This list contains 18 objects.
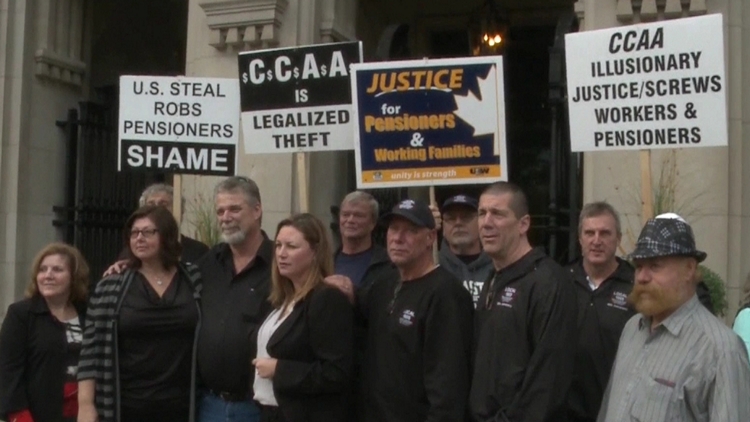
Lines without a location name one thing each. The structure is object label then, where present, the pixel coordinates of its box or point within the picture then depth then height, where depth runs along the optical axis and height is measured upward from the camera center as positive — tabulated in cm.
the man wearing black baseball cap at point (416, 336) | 436 -39
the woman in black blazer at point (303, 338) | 461 -42
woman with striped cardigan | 513 -53
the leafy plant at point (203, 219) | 827 +23
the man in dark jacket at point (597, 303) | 477 -27
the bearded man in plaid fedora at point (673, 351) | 349 -36
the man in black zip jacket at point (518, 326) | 402 -31
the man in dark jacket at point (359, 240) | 573 +4
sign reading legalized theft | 655 +97
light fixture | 1038 +224
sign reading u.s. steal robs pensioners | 702 +83
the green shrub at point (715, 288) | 670 -24
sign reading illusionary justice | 546 +90
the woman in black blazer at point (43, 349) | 545 -56
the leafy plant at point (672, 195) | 714 +40
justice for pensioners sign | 573 +72
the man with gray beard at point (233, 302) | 507 -28
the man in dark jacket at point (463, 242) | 566 +4
